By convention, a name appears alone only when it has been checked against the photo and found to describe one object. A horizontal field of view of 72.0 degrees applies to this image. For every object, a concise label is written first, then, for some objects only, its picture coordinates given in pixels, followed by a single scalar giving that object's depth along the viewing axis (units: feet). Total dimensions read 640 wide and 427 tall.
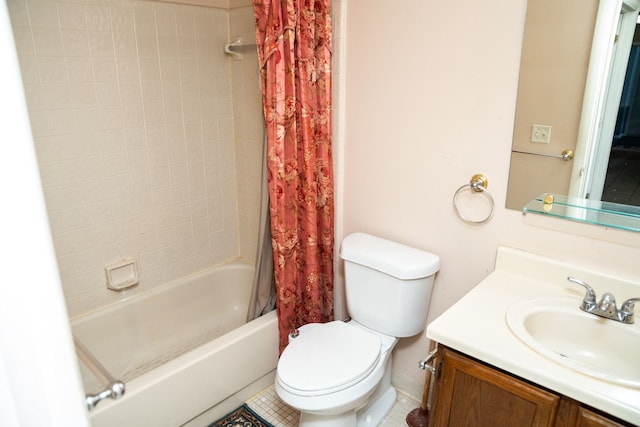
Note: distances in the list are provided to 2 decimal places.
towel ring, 5.55
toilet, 5.34
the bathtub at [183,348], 5.71
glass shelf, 4.67
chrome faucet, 4.30
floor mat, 6.61
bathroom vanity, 3.58
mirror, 4.53
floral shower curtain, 5.81
